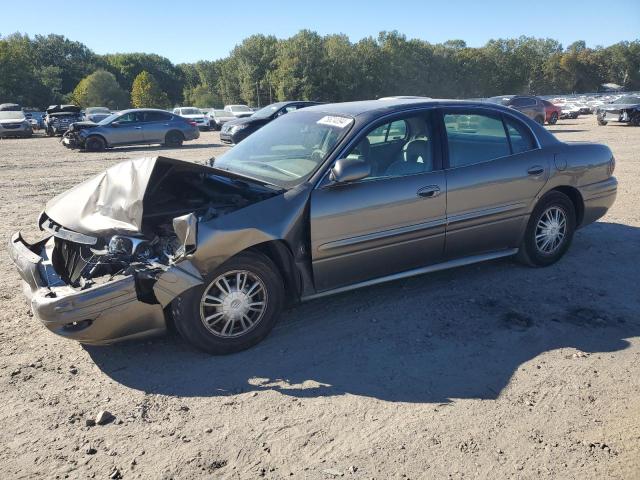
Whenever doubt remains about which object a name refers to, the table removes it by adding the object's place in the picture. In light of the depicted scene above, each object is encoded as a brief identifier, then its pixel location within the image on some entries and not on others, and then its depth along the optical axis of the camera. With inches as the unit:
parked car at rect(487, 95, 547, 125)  906.7
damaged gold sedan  140.9
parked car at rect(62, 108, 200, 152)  746.8
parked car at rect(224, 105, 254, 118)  1322.6
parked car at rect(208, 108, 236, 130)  1308.7
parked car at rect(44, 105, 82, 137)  1123.3
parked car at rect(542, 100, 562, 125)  1082.7
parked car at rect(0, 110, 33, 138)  1128.2
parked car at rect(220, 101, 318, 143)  718.5
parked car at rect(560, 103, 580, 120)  1375.5
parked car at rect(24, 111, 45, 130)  1409.1
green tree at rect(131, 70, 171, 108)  2448.3
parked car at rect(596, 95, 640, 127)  989.2
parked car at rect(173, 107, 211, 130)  1261.1
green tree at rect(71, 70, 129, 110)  2422.5
